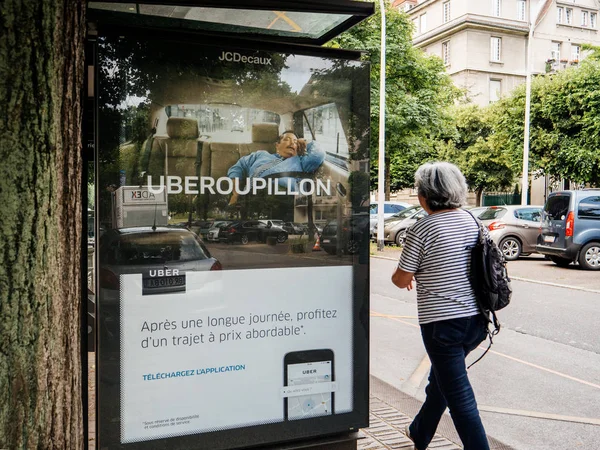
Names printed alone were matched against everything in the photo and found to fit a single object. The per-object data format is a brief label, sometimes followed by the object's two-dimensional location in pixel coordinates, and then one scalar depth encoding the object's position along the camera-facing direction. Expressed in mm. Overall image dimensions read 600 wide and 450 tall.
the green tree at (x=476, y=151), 37062
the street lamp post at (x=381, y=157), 19953
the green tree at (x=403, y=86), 25000
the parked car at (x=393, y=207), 25512
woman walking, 3254
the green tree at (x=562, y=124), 26047
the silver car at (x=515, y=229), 16500
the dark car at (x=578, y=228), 14039
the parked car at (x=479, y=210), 17953
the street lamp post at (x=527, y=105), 22750
